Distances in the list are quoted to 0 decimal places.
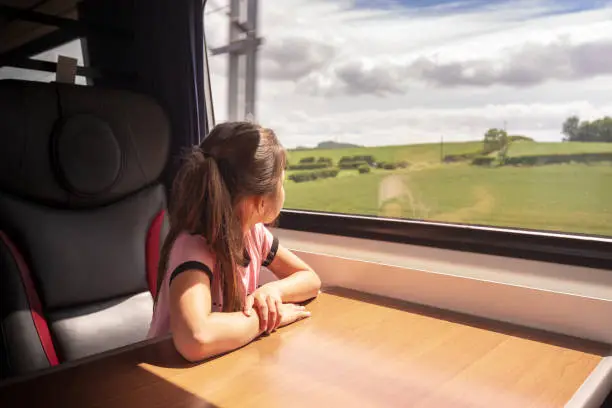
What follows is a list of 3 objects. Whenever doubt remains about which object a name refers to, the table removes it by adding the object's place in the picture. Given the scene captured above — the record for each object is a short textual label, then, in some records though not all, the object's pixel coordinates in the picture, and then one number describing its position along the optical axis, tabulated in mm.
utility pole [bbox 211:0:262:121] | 2104
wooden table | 798
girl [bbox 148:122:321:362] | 1035
